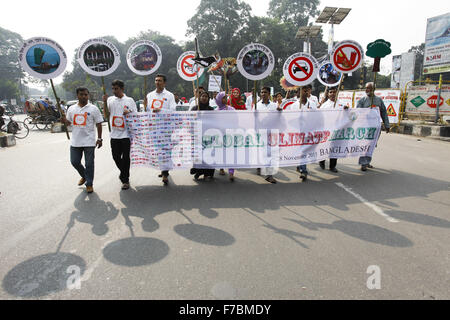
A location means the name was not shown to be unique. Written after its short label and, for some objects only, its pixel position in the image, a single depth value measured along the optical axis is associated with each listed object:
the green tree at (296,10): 62.01
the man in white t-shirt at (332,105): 6.48
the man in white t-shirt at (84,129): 5.10
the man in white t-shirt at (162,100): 5.64
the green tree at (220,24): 42.25
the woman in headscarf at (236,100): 6.77
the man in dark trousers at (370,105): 6.61
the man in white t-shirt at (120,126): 5.26
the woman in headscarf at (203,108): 5.81
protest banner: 5.40
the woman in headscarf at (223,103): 5.97
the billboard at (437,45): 26.00
